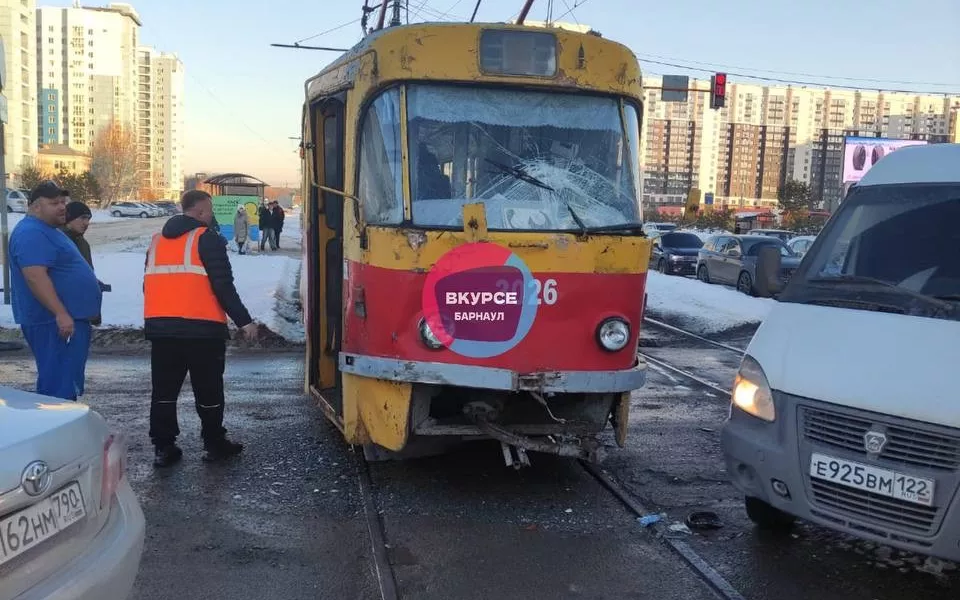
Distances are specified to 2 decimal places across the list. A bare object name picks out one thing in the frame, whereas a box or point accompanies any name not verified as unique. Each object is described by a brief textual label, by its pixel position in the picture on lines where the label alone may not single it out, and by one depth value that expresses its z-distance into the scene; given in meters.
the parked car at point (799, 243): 25.37
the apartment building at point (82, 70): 135.50
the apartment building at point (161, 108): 152.00
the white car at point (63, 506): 2.50
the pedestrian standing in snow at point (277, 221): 30.69
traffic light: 24.25
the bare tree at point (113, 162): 87.31
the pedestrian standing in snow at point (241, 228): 26.23
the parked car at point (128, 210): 73.31
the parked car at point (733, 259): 21.14
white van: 3.59
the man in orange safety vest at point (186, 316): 5.64
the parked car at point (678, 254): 27.88
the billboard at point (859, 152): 38.78
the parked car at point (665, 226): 45.81
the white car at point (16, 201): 56.28
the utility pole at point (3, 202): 11.70
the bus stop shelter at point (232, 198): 28.77
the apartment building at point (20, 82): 92.88
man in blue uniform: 5.50
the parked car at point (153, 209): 76.06
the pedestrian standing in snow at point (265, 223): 30.25
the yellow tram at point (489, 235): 4.87
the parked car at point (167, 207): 82.21
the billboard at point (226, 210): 28.70
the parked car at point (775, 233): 38.31
